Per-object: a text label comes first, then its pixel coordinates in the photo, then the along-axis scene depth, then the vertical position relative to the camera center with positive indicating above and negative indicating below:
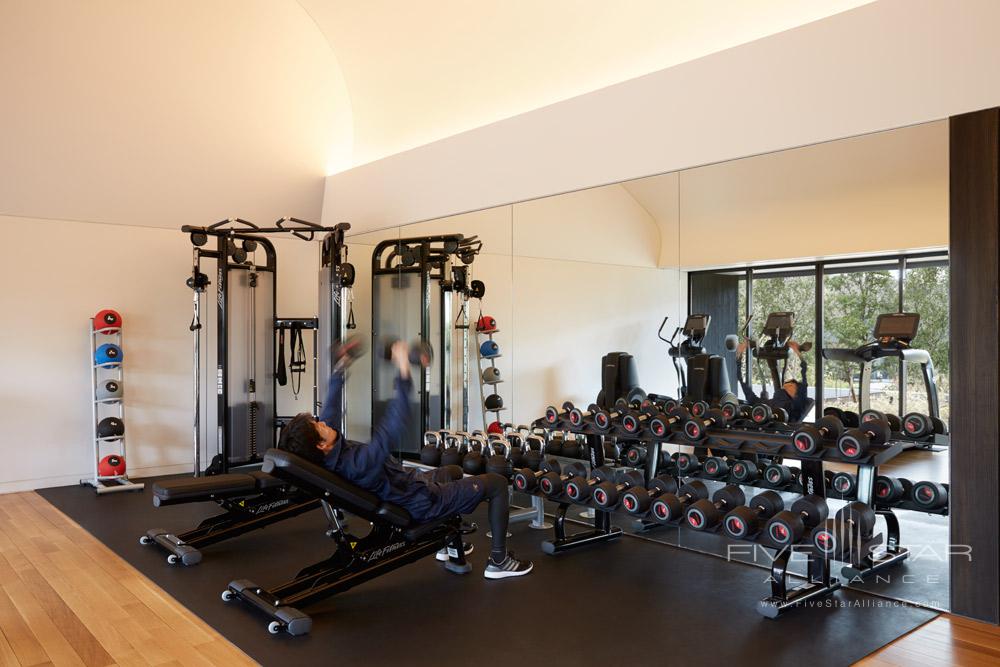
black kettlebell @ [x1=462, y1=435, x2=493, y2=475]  4.27 -0.76
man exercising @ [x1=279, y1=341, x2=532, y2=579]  3.09 -0.61
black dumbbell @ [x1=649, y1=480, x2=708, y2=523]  3.41 -0.80
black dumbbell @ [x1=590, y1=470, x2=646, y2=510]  3.65 -0.81
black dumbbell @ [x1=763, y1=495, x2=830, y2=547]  2.99 -0.78
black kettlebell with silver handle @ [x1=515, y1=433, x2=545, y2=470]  4.25 -0.73
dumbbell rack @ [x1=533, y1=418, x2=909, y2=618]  3.05 -0.85
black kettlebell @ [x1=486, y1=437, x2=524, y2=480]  4.19 -0.76
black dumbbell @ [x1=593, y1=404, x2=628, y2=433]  4.11 -0.50
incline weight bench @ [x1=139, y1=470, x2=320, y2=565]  3.66 -1.01
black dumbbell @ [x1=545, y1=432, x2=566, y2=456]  4.73 -0.74
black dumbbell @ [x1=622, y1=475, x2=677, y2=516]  3.53 -0.80
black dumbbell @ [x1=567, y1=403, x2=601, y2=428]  4.27 -0.50
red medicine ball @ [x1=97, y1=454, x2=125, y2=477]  5.48 -1.01
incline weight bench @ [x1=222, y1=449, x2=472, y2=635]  2.93 -0.97
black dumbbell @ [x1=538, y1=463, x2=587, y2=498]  3.91 -0.79
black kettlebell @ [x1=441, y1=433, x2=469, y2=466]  4.50 -0.76
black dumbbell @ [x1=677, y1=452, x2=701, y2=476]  4.16 -0.74
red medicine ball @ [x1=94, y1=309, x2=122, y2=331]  5.62 +0.07
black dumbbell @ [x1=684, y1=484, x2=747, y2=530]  3.27 -0.80
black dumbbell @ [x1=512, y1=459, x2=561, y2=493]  4.01 -0.81
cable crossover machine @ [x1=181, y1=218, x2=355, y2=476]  5.77 -0.04
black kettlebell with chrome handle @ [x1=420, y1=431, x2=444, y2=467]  4.61 -0.78
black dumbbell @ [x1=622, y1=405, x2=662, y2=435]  3.94 -0.48
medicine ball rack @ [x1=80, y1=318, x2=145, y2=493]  5.57 -0.62
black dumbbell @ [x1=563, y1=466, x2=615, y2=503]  3.78 -0.79
